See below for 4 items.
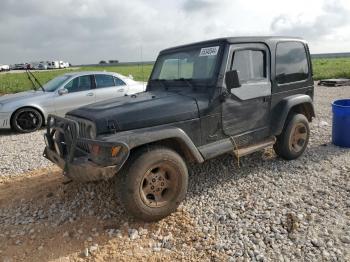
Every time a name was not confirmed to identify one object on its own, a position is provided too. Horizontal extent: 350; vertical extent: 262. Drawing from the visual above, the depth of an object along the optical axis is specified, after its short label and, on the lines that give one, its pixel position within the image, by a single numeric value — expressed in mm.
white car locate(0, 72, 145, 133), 8984
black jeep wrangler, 3723
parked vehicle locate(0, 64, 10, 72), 74138
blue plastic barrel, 6301
